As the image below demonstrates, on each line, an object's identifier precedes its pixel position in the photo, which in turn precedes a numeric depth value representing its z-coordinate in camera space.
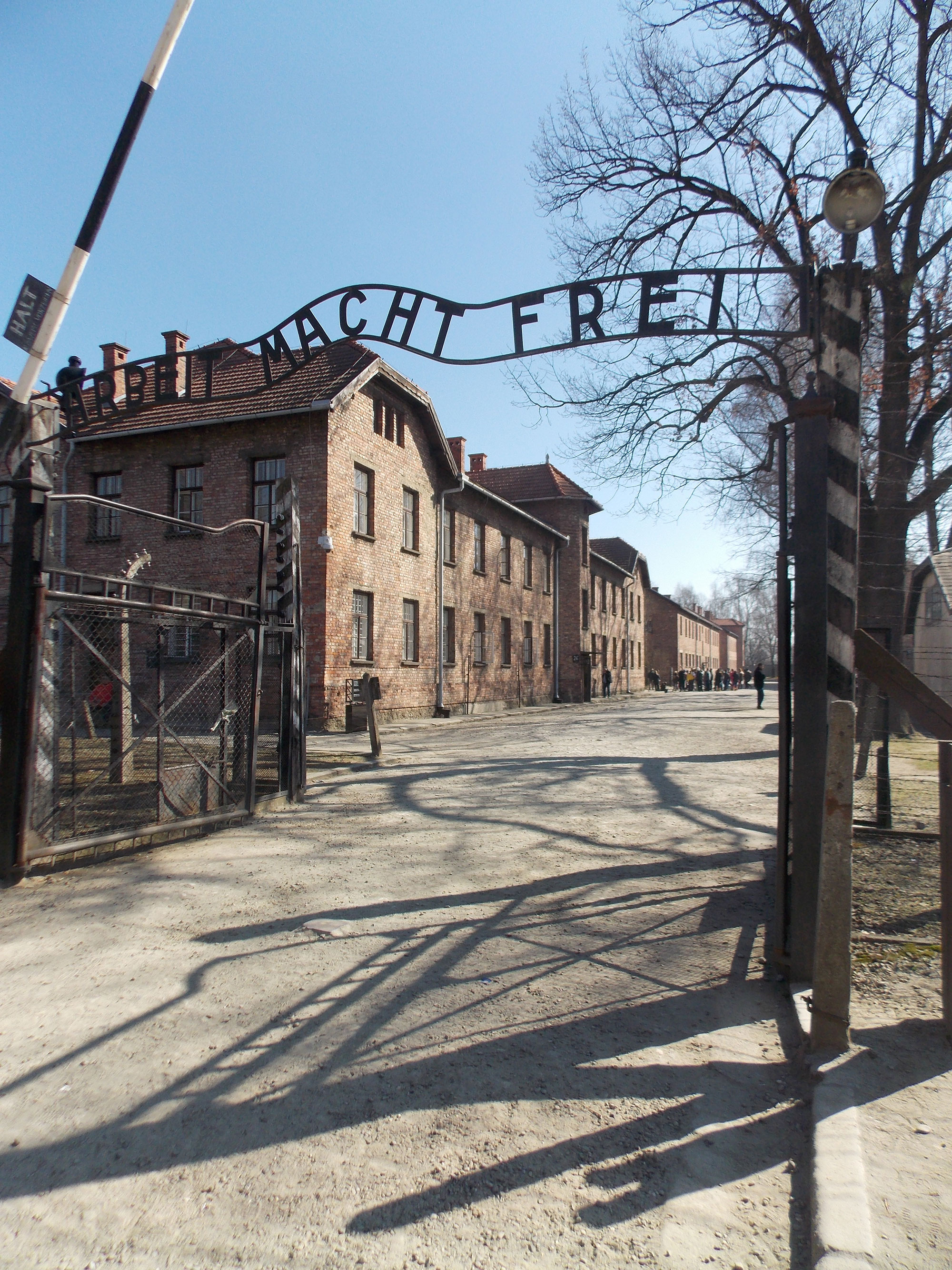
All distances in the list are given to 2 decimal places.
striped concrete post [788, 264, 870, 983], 4.03
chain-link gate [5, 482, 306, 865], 5.90
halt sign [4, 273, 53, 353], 7.75
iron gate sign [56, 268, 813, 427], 6.07
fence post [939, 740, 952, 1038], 3.30
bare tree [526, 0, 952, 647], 10.38
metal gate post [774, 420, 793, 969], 4.12
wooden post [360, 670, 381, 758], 12.98
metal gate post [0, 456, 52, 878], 5.50
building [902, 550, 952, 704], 7.28
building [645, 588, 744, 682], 76.06
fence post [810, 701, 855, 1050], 3.26
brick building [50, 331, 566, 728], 18.50
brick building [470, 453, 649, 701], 38.19
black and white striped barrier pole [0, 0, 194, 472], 7.39
